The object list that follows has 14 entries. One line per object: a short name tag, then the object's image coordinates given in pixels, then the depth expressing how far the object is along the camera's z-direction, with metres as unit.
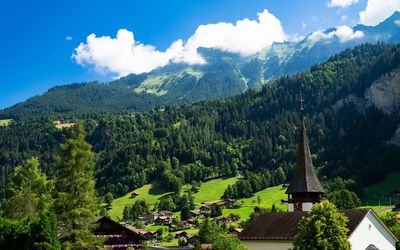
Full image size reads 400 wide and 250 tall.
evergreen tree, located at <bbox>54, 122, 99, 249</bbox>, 45.81
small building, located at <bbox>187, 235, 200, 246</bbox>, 132.69
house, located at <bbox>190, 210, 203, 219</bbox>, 188.57
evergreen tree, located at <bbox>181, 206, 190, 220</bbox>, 188.18
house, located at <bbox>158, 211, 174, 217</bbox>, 195.88
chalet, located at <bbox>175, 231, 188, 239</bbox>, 150.85
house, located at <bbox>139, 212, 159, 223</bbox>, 190.34
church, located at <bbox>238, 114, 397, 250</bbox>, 45.94
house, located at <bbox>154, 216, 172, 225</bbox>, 184.38
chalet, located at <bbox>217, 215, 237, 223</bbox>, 165.98
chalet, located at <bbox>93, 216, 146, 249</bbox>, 66.44
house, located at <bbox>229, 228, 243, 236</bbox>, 130.80
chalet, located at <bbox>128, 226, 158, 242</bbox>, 154.36
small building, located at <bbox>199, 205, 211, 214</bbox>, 194.41
